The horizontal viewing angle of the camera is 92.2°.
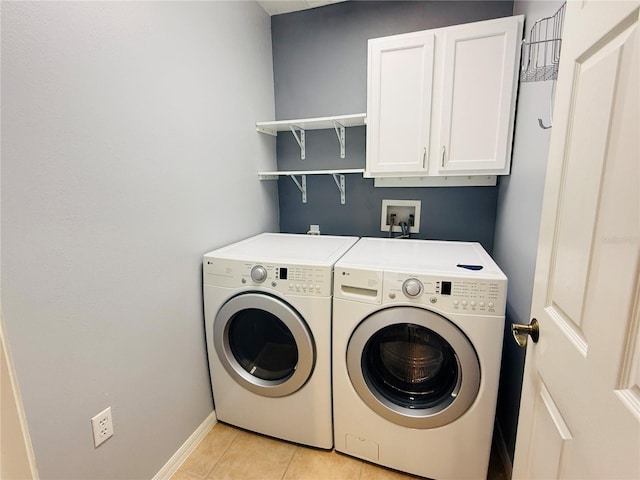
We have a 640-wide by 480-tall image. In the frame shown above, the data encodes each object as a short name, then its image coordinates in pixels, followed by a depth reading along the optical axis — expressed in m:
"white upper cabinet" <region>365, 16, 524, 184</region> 1.45
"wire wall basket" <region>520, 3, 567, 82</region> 1.08
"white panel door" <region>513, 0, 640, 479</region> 0.45
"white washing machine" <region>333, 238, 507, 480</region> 1.19
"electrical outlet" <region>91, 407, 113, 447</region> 1.09
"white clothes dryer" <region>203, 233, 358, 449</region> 1.39
